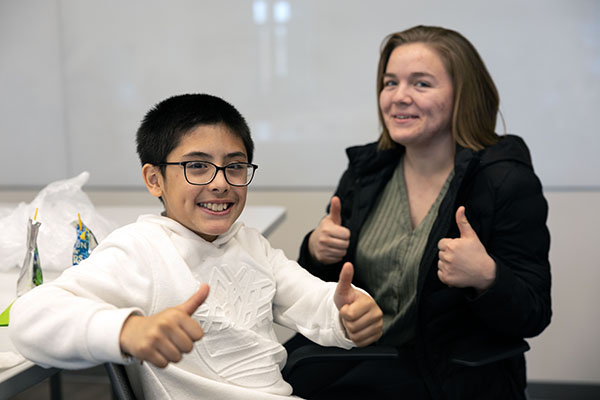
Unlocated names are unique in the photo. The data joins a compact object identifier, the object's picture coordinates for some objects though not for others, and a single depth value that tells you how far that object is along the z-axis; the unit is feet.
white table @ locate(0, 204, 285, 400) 3.05
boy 3.08
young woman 4.70
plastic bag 5.10
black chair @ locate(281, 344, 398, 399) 4.37
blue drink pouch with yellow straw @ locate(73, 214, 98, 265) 4.64
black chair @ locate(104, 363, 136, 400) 3.21
